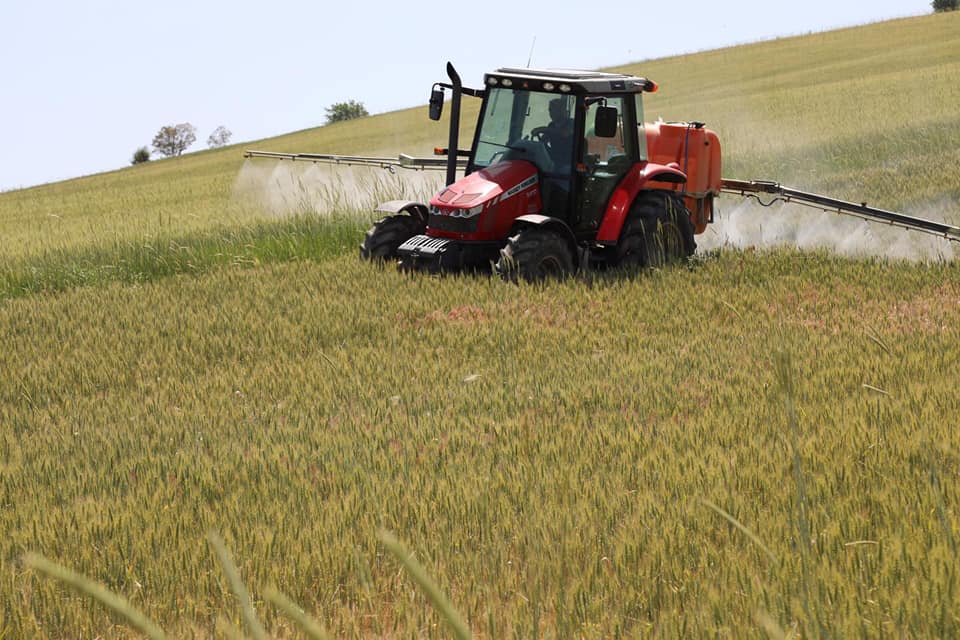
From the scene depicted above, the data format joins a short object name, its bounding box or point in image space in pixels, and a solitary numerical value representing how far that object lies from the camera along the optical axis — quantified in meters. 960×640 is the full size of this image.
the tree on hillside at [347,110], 118.38
